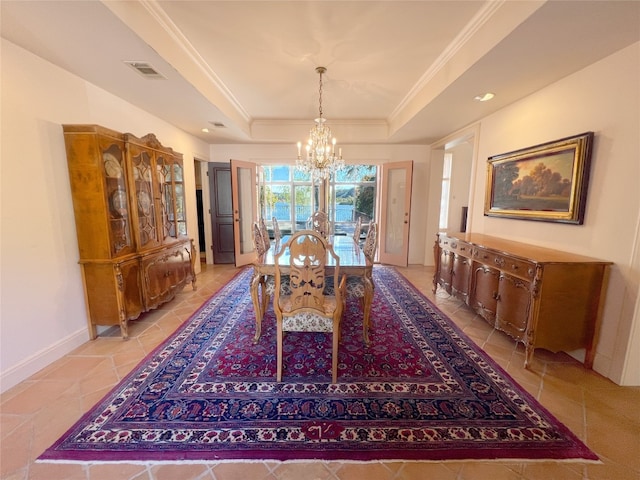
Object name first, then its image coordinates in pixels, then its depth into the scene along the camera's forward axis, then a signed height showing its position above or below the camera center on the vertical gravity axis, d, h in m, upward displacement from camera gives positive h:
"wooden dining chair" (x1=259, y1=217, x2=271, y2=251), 2.99 -0.41
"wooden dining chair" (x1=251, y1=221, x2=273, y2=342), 2.44 -0.86
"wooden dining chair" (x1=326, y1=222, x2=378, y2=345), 2.40 -0.88
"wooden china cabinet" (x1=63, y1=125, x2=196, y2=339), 2.30 -0.19
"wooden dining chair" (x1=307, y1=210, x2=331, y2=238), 3.60 -0.28
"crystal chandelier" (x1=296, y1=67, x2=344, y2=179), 3.30 +0.64
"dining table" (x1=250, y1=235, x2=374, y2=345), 2.31 -0.60
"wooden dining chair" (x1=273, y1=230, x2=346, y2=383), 1.85 -0.69
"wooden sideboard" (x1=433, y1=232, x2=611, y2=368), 1.99 -0.74
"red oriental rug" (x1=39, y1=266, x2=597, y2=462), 1.40 -1.32
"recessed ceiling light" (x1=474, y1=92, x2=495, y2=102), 2.72 +1.16
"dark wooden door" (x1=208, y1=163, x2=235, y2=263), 5.21 -0.18
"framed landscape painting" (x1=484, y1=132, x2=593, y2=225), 2.18 +0.24
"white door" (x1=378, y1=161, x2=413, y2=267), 5.03 -0.18
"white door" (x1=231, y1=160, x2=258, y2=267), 4.93 -0.07
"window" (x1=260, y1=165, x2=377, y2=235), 5.85 +0.17
